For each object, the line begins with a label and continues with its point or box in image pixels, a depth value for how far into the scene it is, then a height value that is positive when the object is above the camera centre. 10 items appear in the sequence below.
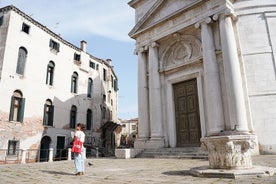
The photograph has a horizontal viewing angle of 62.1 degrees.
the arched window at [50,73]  21.68 +6.82
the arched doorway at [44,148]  19.73 -0.21
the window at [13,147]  17.03 -0.06
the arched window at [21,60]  18.50 +6.90
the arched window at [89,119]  26.02 +2.89
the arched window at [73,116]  23.72 +2.95
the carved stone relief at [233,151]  5.39 -0.21
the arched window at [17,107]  17.58 +3.01
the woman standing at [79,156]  6.10 -0.30
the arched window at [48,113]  20.70 +2.93
